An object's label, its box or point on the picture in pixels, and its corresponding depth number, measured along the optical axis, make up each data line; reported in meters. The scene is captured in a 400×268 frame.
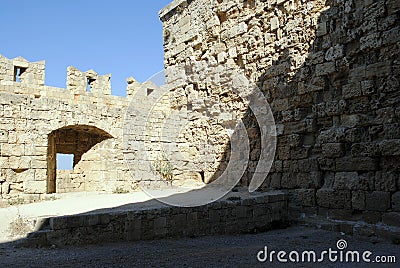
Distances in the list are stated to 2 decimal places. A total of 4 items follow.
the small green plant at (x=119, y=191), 8.53
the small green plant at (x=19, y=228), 4.74
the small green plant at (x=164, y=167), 9.21
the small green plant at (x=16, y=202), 7.01
